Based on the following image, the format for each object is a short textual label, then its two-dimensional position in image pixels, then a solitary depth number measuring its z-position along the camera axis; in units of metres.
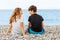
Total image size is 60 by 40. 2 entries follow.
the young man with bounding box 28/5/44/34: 5.67
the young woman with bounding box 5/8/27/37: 5.54
